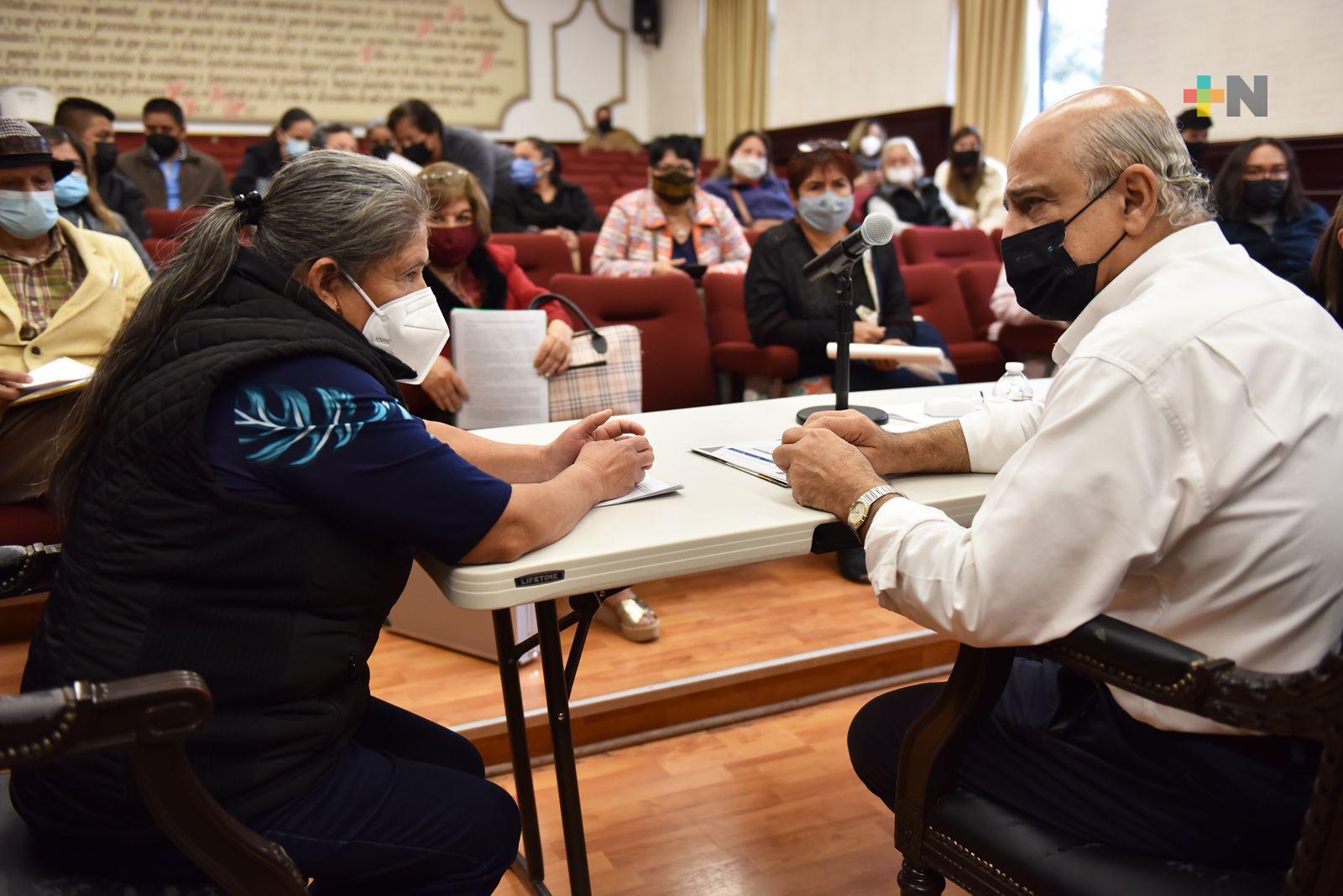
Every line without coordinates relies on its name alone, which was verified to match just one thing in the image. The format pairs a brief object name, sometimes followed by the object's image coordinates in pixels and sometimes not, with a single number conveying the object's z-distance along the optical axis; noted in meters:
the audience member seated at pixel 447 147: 4.56
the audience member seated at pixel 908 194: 6.26
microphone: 1.58
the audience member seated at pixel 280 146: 6.30
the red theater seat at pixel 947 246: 4.78
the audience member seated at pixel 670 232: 4.11
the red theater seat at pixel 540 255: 3.93
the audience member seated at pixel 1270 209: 3.67
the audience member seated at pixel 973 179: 6.87
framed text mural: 10.40
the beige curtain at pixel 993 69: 7.86
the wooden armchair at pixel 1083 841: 0.80
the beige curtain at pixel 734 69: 10.99
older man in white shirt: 0.95
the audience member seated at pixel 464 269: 2.55
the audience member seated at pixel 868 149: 7.42
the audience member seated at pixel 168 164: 6.27
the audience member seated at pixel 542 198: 5.92
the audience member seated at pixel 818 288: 3.17
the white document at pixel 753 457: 1.43
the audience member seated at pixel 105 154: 4.50
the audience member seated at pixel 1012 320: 3.72
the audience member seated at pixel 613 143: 10.03
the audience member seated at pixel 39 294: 2.17
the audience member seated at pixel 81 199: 2.93
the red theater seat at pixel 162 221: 4.47
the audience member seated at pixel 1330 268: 2.21
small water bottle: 1.82
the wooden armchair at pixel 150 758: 0.78
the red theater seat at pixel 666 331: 3.23
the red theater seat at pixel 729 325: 3.25
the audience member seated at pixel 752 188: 5.99
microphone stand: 1.72
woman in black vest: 0.99
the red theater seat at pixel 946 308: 3.86
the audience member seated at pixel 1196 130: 5.18
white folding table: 1.09
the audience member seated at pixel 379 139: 5.84
